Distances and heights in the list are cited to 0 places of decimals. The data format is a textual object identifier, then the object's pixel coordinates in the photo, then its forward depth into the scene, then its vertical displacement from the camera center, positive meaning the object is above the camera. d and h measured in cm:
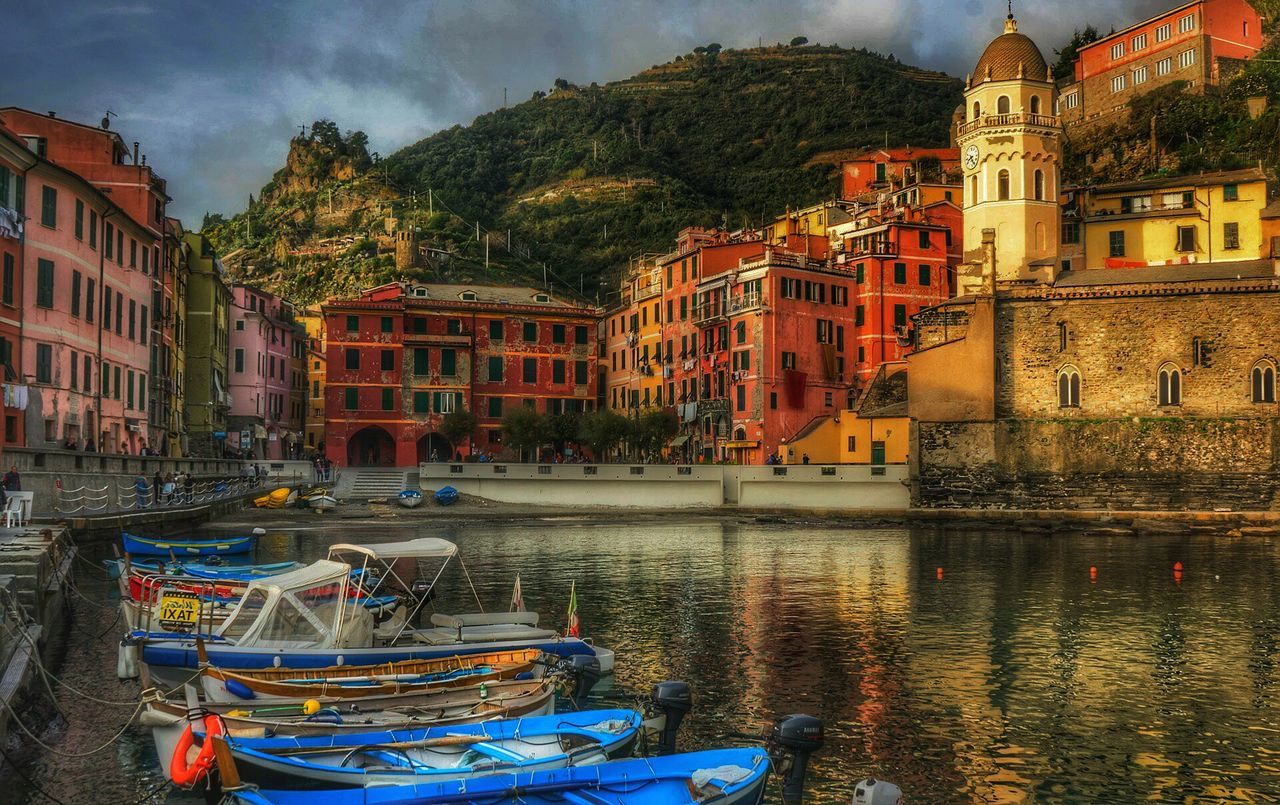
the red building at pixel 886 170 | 10150 +2565
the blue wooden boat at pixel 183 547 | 3491 -299
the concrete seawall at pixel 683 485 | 6525 -193
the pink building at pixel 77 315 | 4303 +587
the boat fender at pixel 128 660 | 1823 -330
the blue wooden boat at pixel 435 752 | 1223 -341
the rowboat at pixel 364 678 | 1548 -324
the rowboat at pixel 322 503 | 6222 -270
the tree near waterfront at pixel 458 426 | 7756 +186
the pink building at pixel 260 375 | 8969 +652
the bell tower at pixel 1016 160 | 6994 +1803
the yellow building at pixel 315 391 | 11132 +622
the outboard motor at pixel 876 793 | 1132 -342
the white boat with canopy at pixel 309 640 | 1750 -302
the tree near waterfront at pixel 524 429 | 7688 +161
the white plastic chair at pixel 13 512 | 3281 -163
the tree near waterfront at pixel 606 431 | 7475 +142
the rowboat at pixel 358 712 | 1372 -338
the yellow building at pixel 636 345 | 8431 +834
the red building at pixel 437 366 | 7925 +623
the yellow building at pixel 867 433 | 6862 +113
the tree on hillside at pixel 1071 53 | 11544 +4078
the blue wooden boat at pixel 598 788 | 1117 -339
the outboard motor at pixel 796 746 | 1262 -328
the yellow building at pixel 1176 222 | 7181 +1486
